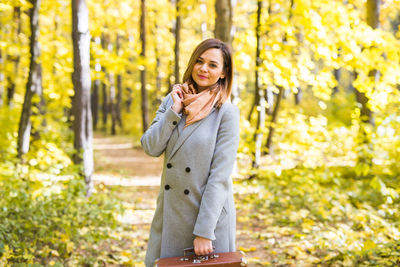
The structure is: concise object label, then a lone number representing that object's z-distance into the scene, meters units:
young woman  2.10
